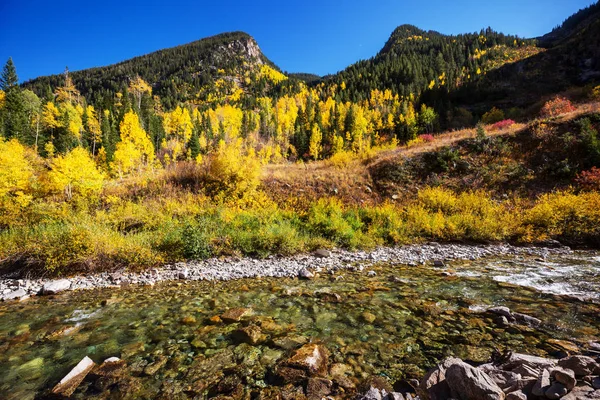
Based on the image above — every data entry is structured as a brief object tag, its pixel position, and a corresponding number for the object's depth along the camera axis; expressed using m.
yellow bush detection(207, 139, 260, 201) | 15.30
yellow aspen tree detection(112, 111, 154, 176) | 36.65
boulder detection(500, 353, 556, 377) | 2.79
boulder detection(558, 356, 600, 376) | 2.56
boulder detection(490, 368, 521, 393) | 2.52
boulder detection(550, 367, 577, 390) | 2.24
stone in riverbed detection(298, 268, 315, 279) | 7.92
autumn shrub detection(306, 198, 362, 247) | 11.20
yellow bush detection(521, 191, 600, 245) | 10.00
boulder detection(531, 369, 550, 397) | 2.30
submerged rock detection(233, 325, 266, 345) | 4.39
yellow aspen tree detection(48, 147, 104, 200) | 14.95
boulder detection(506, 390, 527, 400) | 2.23
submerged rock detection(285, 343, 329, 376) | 3.56
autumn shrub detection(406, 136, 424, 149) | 20.97
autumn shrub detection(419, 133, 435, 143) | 23.35
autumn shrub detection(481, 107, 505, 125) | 34.05
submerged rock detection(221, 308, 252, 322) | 5.19
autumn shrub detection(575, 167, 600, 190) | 12.36
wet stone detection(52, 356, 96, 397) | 3.33
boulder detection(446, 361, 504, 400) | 2.37
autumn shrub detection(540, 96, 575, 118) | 19.67
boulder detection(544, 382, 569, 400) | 2.23
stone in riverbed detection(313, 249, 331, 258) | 9.97
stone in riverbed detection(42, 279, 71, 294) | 7.03
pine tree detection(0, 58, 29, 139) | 41.73
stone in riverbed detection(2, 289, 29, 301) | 6.73
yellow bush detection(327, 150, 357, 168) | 19.52
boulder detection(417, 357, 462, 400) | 2.74
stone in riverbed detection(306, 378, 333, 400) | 3.11
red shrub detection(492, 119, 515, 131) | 20.33
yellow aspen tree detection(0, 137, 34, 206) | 13.47
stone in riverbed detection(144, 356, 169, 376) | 3.68
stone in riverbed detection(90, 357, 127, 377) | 3.63
